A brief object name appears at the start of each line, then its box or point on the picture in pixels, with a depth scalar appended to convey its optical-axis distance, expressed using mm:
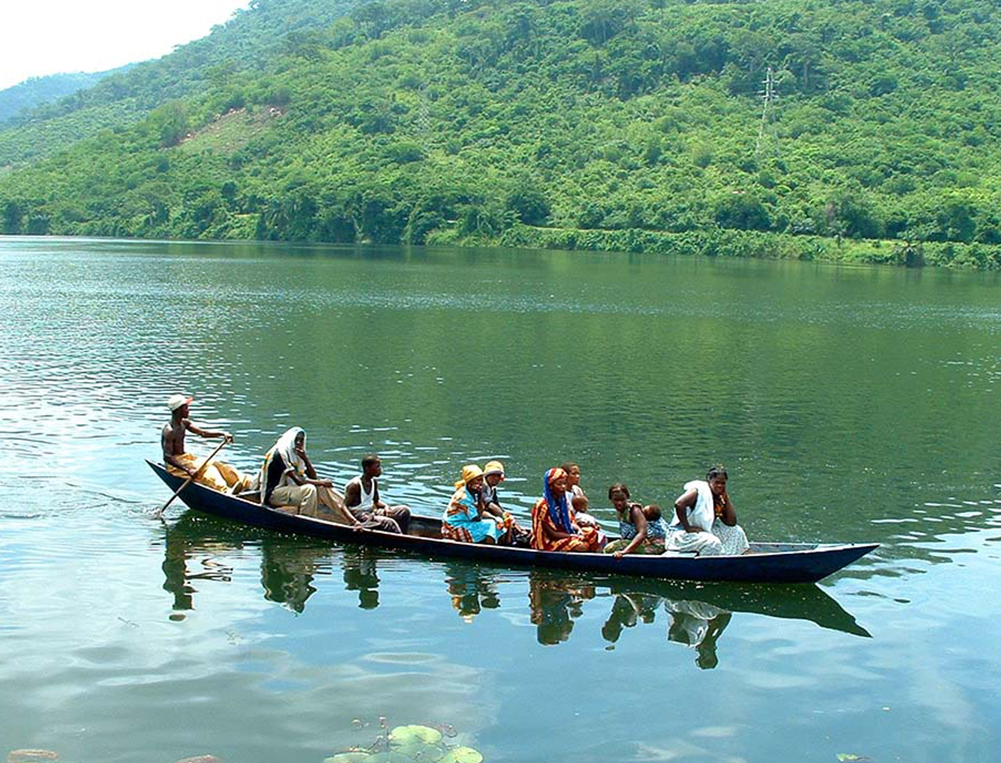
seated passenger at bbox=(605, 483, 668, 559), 15078
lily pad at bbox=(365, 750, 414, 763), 9656
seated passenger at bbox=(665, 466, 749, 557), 14516
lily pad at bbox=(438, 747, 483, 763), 9742
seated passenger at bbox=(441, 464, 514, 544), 15477
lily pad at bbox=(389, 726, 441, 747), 10023
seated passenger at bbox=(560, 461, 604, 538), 15258
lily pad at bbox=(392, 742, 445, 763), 9695
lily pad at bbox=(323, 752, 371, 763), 9695
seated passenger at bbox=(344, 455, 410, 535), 15930
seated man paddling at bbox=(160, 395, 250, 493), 17750
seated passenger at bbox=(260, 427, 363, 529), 16312
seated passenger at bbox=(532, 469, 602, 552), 14914
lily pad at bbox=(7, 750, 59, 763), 9547
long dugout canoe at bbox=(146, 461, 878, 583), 14148
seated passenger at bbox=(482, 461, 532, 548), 15562
